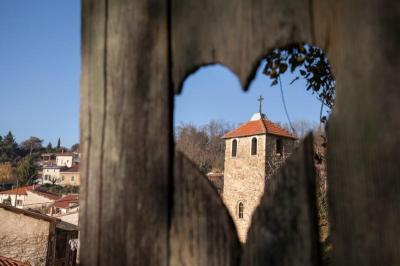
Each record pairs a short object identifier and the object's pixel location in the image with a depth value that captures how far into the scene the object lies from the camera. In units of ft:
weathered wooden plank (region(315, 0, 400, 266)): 1.64
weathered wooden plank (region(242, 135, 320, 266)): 1.77
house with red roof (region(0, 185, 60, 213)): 131.34
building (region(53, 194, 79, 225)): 112.68
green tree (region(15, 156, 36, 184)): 199.41
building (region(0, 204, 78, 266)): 48.44
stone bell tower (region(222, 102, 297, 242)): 74.38
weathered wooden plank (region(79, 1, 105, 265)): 2.16
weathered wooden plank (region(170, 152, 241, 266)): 1.90
